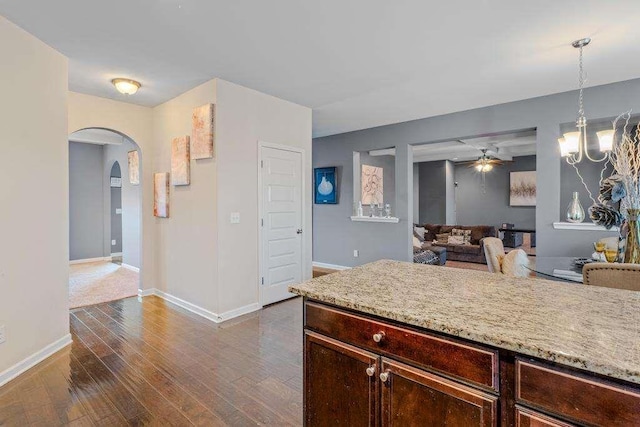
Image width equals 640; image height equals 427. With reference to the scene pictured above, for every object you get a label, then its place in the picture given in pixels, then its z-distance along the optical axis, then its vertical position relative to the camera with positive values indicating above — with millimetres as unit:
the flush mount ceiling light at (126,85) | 3594 +1371
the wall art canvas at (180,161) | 3936 +586
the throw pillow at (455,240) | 7745 -726
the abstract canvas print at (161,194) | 4297 +205
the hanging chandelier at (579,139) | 2862 +642
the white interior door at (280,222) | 4133 -165
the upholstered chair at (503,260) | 3443 -552
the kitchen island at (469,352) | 902 -464
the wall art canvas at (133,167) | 6056 +798
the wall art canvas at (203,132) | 3600 +868
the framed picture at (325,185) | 6518 +488
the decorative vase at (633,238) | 2129 -189
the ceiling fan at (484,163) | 7698 +1104
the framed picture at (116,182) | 7611 +651
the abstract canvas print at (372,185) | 6959 +534
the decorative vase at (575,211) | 3400 -19
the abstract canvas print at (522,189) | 9234 +591
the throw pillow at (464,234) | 7742 -582
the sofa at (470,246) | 7285 -837
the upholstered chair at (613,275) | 1928 -401
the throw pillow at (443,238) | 8038 -699
